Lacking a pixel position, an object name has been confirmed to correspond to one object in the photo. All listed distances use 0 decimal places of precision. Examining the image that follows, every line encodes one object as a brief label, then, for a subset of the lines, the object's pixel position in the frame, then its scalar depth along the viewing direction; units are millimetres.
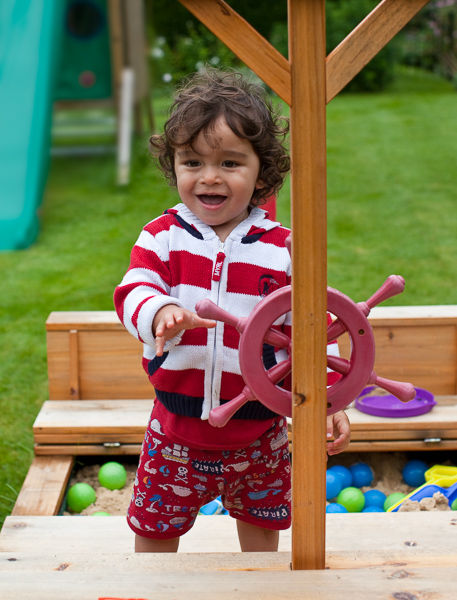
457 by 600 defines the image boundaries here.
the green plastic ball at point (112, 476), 2473
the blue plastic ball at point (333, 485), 2473
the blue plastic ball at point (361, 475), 2564
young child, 1476
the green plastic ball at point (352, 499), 2410
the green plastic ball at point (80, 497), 2375
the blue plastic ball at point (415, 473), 2547
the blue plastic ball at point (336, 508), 2359
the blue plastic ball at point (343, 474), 2504
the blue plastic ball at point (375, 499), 2471
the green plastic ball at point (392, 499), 2410
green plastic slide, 5574
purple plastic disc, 2488
